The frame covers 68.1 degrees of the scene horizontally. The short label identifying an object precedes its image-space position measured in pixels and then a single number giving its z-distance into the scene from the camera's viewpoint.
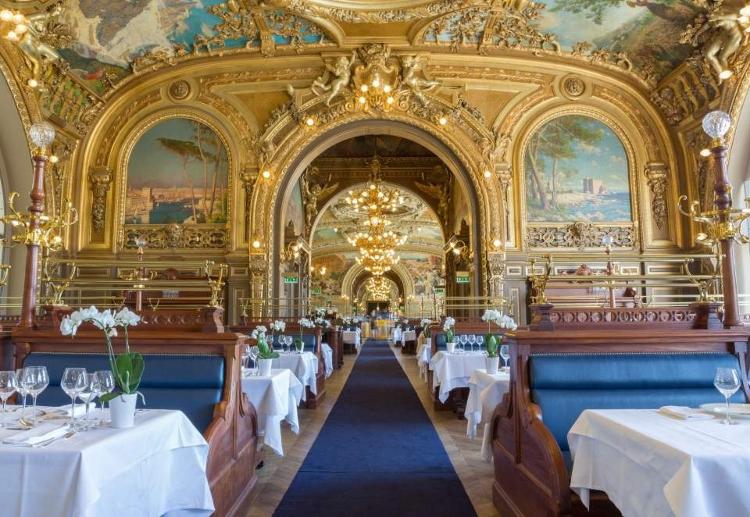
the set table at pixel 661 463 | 2.00
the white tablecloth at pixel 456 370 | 7.27
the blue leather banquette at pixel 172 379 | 3.66
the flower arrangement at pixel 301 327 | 8.08
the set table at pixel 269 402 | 4.76
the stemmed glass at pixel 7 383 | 2.60
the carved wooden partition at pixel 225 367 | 3.57
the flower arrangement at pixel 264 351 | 5.20
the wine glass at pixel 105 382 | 2.58
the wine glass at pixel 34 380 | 2.62
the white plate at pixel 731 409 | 2.63
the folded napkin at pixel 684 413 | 2.66
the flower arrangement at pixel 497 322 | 5.59
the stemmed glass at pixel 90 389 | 2.56
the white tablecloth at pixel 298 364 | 7.38
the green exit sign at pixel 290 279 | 15.54
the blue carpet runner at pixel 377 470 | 4.09
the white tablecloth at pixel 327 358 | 10.74
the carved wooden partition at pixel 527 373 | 3.30
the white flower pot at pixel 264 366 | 5.16
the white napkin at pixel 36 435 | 2.19
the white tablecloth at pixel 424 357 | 10.26
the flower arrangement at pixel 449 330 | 8.12
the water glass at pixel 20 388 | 2.55
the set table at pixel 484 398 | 4.41
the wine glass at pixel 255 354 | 5.41
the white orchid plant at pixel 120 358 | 2.71
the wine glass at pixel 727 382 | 2.58
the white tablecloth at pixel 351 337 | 21.17
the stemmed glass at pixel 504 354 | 5.79
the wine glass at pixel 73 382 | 2.54
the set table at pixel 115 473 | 2.05
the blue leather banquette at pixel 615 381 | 3.43
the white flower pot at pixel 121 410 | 2.54
